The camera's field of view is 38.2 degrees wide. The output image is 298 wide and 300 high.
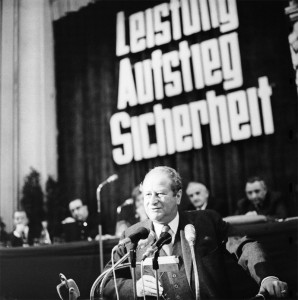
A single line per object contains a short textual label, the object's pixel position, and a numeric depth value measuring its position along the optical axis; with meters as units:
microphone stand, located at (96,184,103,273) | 3.60
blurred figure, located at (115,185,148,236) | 4.90
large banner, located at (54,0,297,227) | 5.72
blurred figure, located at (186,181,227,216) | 4.91
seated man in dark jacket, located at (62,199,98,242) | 4.73
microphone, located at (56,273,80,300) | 1.66
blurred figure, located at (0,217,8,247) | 4.70
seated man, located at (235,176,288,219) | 4.61
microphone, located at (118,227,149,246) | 1.55
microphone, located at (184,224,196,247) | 1.59
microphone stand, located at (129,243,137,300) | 1.50
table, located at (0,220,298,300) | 3.26
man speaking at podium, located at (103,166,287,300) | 1.86
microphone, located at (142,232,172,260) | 1.50
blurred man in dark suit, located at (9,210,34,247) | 4.70
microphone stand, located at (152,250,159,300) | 1.48
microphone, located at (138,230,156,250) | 1.93
